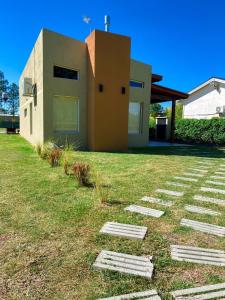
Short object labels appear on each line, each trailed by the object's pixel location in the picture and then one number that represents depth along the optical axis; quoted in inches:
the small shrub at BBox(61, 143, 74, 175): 247.5
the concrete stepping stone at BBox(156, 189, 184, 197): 187.8
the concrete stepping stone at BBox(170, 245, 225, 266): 99.0
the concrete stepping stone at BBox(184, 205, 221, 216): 150.1
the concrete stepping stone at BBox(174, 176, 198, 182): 237.3
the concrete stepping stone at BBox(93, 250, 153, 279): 90.9
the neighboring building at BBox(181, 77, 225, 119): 867.3
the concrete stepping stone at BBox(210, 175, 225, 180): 253.0
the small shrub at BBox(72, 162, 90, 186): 207.8
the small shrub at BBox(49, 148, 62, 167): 285.9
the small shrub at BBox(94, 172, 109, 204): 163.8
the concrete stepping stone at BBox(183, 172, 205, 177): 260.7
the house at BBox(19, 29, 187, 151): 434.0
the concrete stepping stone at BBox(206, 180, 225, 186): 226.6
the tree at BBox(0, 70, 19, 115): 2373.3
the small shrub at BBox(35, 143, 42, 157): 350.6
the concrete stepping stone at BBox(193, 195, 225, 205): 172.6
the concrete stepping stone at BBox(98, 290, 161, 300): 77.0
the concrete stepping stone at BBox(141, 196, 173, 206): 166.1
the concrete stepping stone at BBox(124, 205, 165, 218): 146.1
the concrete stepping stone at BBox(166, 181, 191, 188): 216.2
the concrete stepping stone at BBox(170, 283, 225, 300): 78.0
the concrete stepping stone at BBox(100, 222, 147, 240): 118.2
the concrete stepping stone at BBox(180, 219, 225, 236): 124.9
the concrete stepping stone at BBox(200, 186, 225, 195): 197.5
